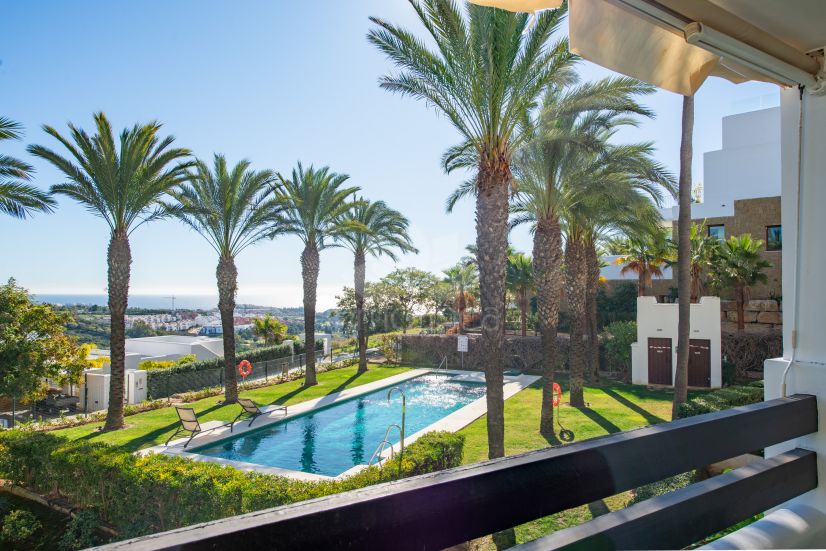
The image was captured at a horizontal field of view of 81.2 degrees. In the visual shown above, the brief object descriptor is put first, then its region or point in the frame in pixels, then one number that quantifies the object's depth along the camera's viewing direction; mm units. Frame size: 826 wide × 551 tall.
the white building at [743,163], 26359
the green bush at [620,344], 19453
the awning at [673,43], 1559
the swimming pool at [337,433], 11258
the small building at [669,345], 17219
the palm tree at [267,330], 29594
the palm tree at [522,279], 27359
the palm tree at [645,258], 21659
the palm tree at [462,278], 33519
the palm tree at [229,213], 16359
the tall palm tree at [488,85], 8430
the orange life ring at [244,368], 18266
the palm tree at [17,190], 11258
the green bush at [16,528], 6879
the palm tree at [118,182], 12719
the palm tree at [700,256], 20047
